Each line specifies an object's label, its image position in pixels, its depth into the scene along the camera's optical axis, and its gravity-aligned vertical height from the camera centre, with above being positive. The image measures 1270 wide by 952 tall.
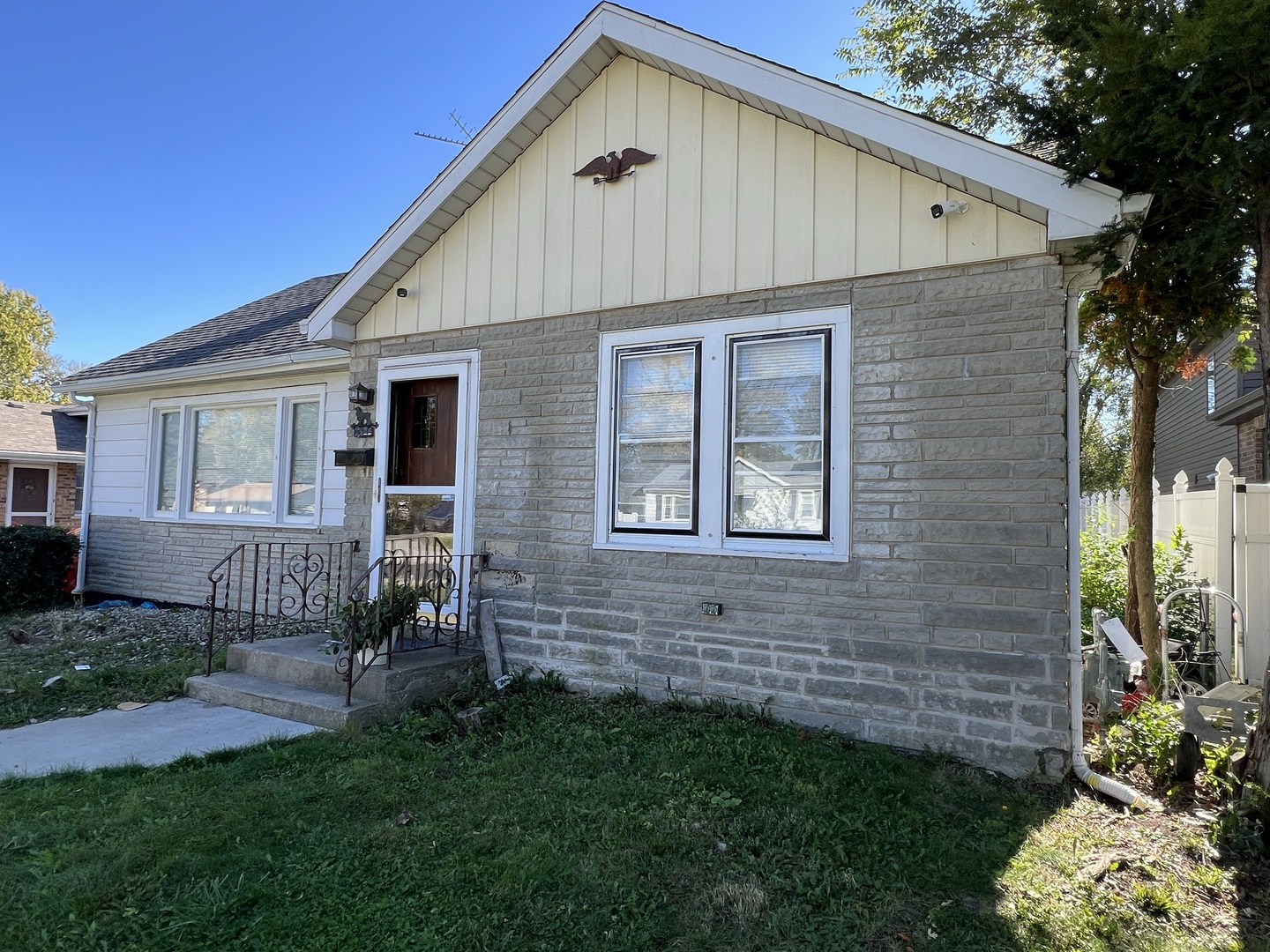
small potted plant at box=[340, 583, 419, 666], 5.14 -0.84
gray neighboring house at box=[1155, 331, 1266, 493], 12.01 +1.82
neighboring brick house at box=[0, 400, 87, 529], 17.72 +0.51
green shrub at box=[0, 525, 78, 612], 9.49 -0.91
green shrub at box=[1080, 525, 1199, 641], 7.40 -0.60
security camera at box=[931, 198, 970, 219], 4.38 +1.80
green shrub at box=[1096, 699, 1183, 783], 4.09 -1.27
